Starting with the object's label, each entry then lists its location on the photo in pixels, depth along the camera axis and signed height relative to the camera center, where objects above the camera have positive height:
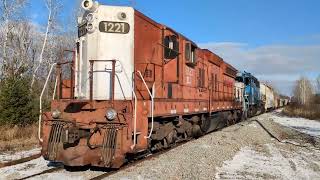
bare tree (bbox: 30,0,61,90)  18.70 +5.49
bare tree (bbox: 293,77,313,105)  65.48 +3.72
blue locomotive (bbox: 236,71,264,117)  18.89 +0.58
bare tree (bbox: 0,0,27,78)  17.64 +5.25
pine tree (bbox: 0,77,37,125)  10.17 -0.09
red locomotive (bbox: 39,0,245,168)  5.25 +0.17
